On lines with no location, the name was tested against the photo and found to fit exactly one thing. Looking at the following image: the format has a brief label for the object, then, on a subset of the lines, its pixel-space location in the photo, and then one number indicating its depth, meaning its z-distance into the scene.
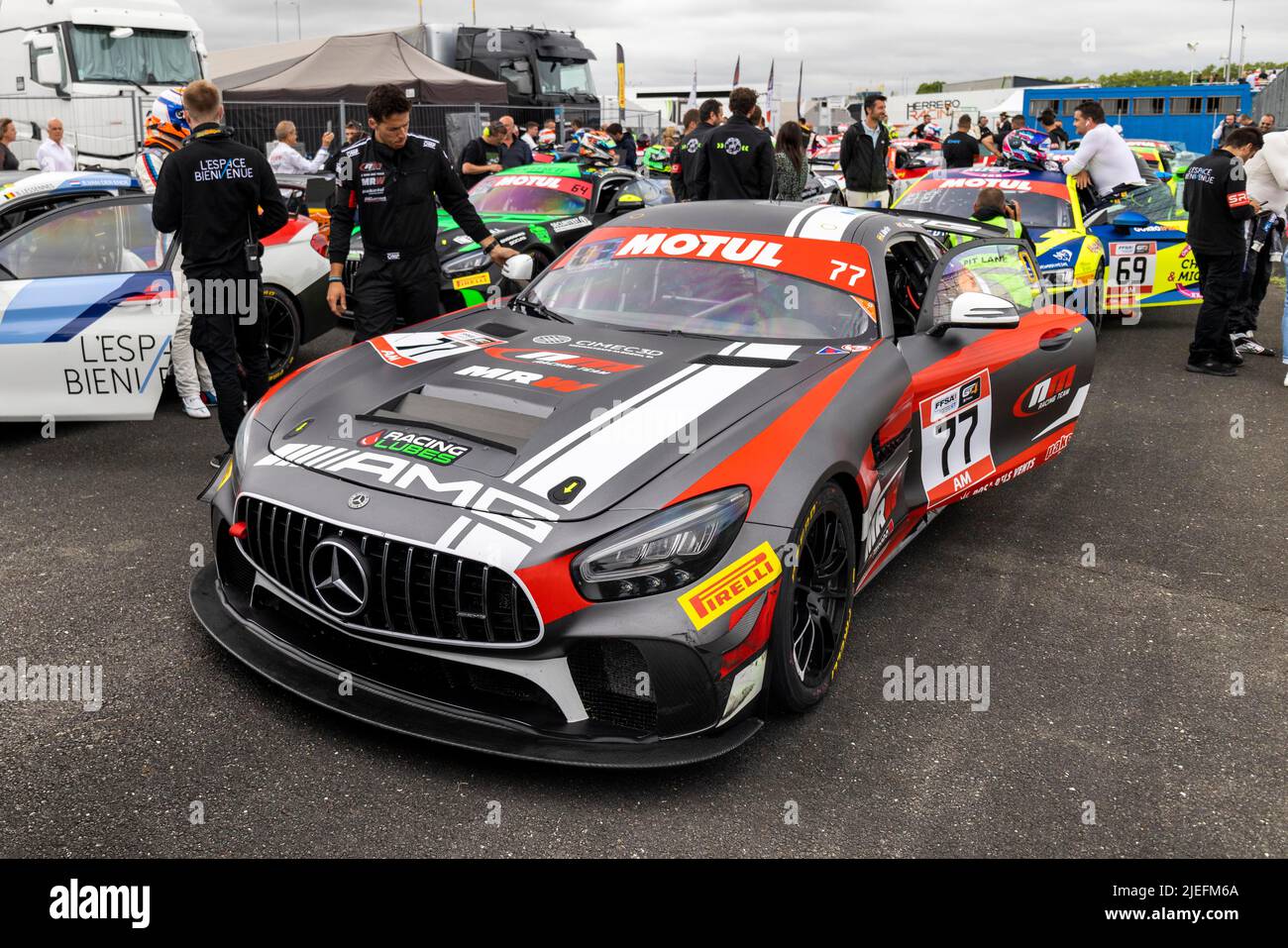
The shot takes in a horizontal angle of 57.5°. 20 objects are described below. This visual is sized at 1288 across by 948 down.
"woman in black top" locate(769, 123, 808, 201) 10.44
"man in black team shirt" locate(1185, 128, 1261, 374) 8.38
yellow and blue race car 9.62
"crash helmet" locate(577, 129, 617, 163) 17.52
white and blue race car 6.01
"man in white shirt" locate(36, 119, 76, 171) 13.39
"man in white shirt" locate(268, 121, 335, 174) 15.32
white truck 15.08
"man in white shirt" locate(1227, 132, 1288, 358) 8.74
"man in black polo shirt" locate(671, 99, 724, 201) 9.39
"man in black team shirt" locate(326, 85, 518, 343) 5.78
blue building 38.91
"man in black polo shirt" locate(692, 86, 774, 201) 8.95
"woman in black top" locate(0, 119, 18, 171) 12.19
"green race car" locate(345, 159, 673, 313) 9.88
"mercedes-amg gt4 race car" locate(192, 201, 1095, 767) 3.06
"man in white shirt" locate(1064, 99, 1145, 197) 10.67
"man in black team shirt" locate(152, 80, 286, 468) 5.58
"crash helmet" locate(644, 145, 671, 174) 20.88
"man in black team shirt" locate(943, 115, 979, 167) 14.90
